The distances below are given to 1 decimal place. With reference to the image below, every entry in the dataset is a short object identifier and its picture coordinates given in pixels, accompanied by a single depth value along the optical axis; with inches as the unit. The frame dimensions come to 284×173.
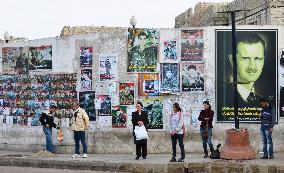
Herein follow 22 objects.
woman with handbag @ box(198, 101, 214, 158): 579.2
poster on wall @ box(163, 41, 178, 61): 635.5
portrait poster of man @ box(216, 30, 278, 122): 627.8
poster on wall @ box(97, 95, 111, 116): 651.5
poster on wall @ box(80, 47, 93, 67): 661.3
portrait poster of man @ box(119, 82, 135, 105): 644.7
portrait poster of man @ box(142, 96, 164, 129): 636.7
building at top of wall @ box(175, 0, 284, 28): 693.3
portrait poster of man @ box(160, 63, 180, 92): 635.5
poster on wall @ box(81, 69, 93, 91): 661.3
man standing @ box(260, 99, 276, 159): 562.6
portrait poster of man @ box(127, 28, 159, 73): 638.5
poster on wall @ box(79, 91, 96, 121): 657.6
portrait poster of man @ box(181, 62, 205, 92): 632.4
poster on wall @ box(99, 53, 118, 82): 650.2
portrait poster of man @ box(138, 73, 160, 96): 639.1
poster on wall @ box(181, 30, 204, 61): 631.8
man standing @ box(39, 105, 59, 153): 653.9
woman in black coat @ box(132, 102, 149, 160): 580.1
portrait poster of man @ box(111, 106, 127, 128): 646.5
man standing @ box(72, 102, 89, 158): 615.5
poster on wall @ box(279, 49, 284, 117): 625.6
